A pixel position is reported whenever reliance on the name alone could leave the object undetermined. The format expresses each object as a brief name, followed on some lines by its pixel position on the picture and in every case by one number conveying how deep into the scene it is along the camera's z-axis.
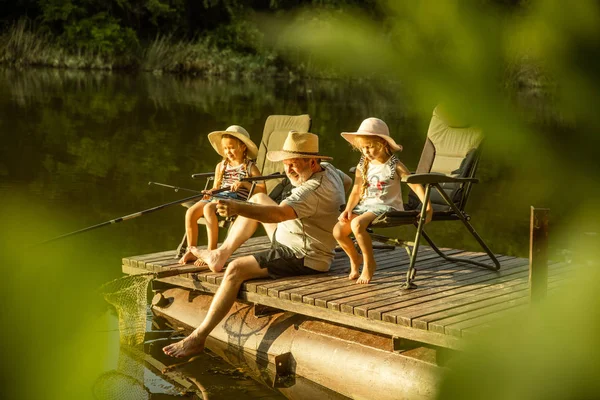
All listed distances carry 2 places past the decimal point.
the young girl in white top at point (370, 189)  5.38
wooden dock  4.53
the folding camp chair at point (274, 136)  7.07
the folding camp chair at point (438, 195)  5.18
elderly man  5.41
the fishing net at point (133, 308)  5.89
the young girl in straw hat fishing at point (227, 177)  6.28
